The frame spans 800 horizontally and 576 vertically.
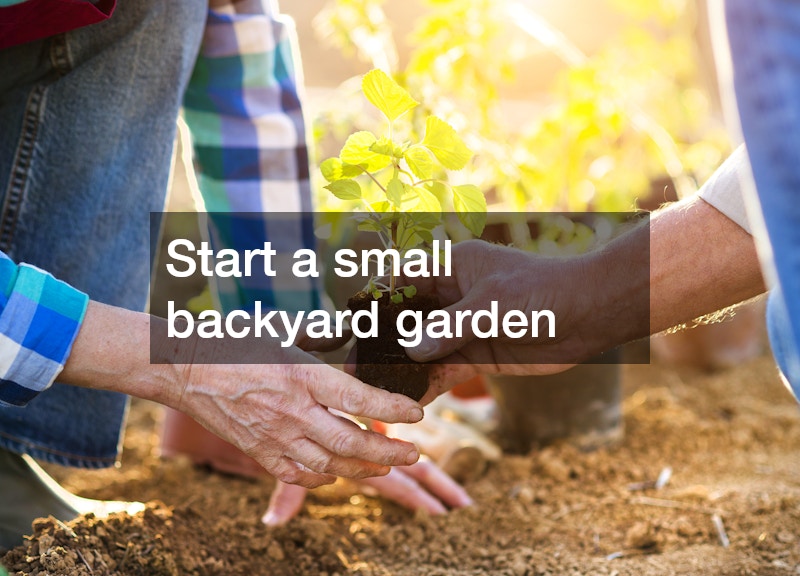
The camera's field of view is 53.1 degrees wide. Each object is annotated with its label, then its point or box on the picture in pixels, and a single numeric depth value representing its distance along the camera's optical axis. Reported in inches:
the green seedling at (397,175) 48.9
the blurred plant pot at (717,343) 108.8
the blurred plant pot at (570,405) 80.6
